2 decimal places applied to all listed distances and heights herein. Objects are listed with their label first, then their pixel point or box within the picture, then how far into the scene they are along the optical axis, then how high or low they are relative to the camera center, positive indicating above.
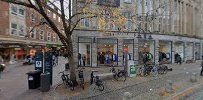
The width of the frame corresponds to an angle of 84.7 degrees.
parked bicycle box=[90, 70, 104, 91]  5.74 -1.74
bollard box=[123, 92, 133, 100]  3.35 -1.37
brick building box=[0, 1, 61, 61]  15.67 +2.46
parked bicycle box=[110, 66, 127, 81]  7.44 -1.64
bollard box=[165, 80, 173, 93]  5.22 -1.71
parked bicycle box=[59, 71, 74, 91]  5.86 -1.68
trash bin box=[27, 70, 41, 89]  5.99 -1.57
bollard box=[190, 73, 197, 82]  7.04 -1.72
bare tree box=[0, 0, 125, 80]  5.81 +1.85
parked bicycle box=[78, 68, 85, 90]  6.09 -1.59
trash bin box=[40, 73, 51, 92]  5.68 -1.67
